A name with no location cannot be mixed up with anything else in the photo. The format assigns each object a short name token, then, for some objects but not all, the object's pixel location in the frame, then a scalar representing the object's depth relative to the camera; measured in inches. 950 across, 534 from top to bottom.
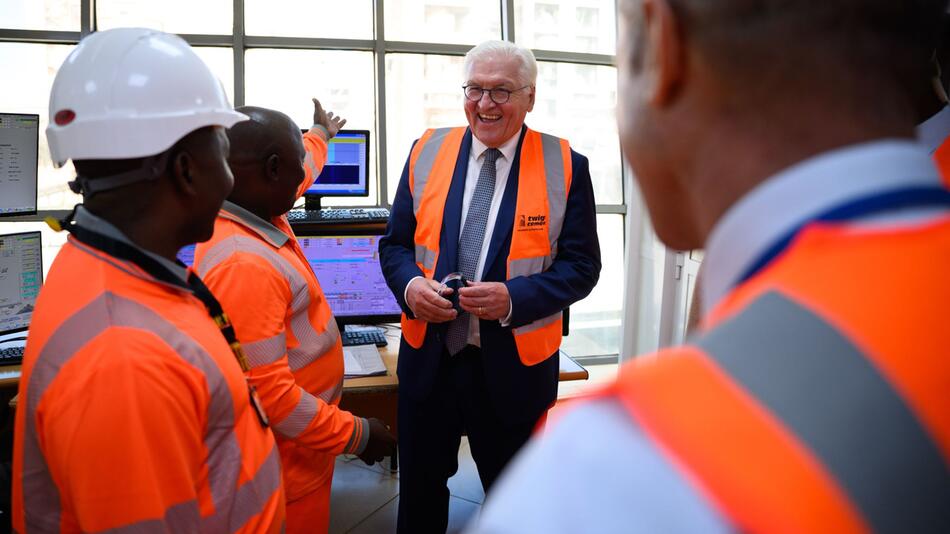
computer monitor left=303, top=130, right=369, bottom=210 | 133.3
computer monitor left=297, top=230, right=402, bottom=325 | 109.1
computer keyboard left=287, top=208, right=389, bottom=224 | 112.0
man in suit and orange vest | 82.7
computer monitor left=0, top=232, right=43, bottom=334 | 108.7
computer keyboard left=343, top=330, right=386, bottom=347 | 107.7
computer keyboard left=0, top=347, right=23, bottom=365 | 98.2
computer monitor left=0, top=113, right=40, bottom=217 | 110.5
